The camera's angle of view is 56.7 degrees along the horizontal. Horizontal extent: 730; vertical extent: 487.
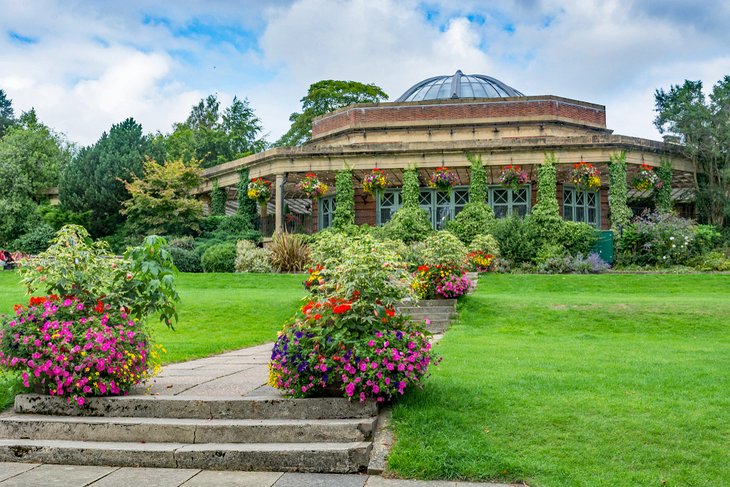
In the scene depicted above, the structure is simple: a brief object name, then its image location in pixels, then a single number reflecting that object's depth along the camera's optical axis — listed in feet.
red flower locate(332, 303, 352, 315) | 18.02
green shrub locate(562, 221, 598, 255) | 67.92
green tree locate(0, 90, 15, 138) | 200.34
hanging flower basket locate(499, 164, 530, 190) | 72.28
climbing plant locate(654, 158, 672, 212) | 75.92
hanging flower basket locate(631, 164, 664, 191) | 73.67
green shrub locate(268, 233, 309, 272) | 68.39
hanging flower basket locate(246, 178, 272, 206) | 79.71
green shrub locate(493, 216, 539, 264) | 66.33
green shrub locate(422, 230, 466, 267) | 42.93
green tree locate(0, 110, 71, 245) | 93.56
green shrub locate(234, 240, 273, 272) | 68.49
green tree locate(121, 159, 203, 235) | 83.25
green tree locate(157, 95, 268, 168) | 153.16
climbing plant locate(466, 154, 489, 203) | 74.95
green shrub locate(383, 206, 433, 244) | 69.87
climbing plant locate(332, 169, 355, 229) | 77.82
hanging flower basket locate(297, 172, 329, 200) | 75.31
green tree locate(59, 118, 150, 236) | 90.43
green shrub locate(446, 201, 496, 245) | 70.38
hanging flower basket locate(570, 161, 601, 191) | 71.05
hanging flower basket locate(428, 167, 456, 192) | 73.41
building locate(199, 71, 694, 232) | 75.05
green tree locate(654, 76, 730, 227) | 76.79
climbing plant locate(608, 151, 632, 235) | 72.18
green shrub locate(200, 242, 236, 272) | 71.46
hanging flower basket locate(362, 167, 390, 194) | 74.54
